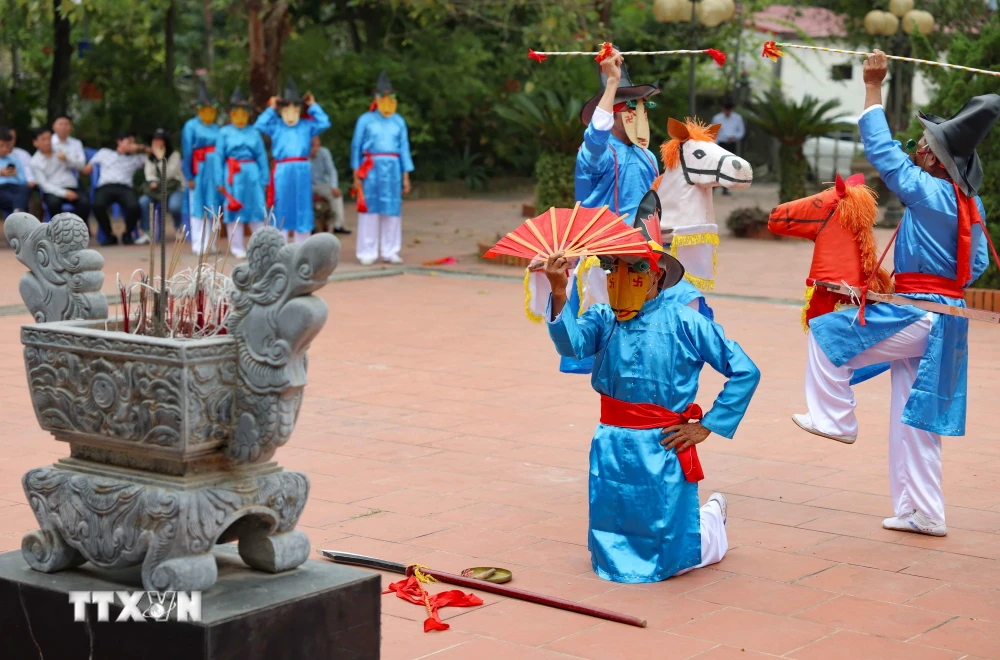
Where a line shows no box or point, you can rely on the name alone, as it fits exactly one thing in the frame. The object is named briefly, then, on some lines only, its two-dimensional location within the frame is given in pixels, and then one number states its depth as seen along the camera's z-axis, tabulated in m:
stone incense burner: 3.53
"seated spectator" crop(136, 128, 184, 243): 15.93
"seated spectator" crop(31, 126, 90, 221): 16.50
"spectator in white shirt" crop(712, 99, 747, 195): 24.47
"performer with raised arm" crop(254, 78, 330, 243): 14.69
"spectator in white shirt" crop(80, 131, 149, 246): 16.75
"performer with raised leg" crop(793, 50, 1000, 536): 5.47
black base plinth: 3.49
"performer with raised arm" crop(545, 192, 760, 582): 4.93
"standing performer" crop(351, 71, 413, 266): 14.65
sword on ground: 4.52
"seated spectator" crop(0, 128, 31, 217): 15.89
